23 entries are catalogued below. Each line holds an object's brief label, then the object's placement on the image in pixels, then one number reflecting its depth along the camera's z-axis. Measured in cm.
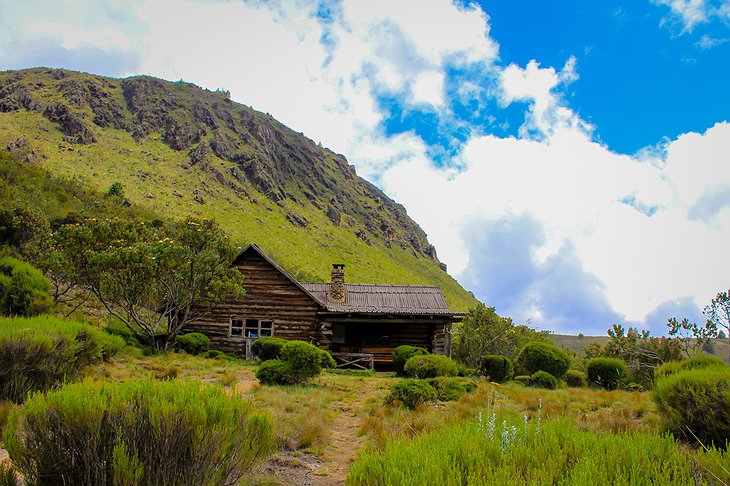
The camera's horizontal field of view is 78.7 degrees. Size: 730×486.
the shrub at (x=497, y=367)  2100
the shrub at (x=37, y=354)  720
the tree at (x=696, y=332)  2045
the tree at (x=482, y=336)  3039
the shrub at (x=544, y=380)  1884
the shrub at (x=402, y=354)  2139
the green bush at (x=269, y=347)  1988
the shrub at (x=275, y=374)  1380
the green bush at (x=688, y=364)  1165
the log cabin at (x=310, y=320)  2472
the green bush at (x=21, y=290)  1534
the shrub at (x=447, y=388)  1241
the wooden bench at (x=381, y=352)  2484
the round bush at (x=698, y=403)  764
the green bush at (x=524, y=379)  2024
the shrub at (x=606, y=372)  1923
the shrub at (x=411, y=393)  1143
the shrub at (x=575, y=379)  2056
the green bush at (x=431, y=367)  1650
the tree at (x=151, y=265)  1823
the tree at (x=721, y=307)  2014
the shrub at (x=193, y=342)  2209
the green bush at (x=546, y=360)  2089
